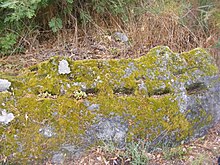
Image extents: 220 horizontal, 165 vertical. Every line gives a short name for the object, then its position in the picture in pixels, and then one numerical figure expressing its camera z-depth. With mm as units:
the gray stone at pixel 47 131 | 2256
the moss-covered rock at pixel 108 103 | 2268
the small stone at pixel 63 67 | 2512
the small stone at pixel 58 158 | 2246
